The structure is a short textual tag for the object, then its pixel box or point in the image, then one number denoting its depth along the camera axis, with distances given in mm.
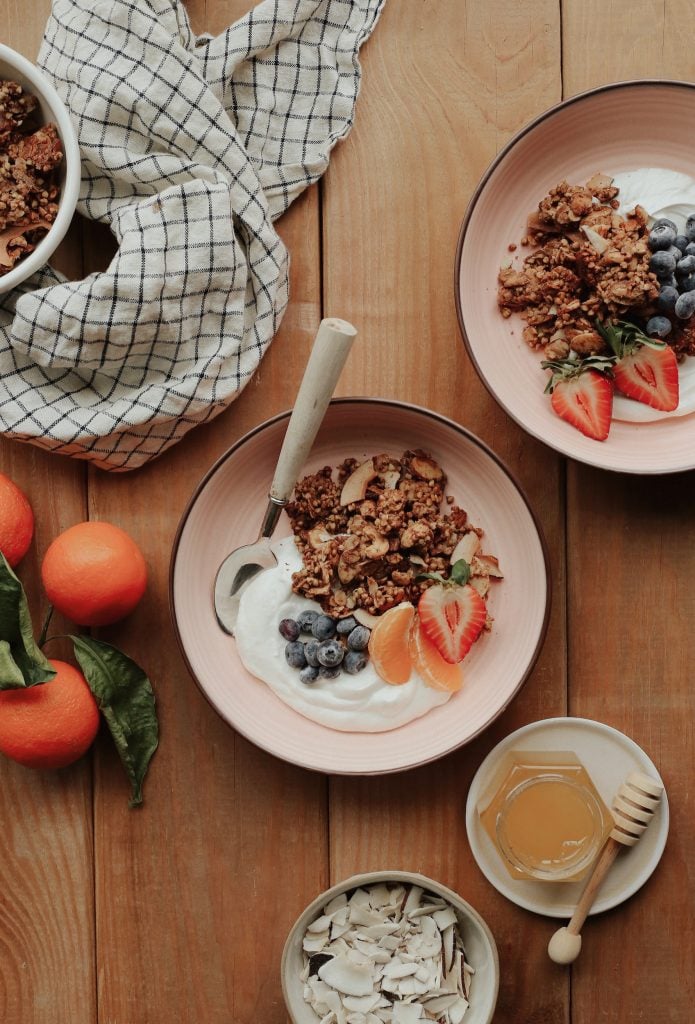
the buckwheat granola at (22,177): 979
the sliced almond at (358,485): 1063
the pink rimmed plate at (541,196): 1021
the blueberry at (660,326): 1005
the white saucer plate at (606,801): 1069
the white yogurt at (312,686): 1038
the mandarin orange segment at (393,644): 1011
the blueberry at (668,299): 993
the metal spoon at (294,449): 885
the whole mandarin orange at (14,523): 1048
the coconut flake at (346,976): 1008
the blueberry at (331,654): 1003
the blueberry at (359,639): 1020
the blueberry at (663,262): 980
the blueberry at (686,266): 987
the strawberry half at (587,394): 1021
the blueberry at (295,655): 1029
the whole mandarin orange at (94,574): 1009
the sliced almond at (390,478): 1071
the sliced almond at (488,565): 1058
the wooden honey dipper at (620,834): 1040
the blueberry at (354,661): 1025
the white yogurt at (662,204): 1037
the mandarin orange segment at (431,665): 1033
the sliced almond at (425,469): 1071
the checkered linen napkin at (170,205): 1015
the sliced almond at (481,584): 1055
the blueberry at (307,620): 1024
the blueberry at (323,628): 1019
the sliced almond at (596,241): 1001
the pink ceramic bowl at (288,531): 1029
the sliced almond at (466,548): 1058
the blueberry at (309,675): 1027
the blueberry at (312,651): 1021
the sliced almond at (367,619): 1031
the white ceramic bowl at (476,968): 1006
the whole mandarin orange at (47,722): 1009
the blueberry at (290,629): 1027
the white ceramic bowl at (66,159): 969
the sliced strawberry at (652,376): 1008
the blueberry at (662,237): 991
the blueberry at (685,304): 986
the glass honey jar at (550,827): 1047
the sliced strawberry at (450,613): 1022
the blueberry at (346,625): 1027
